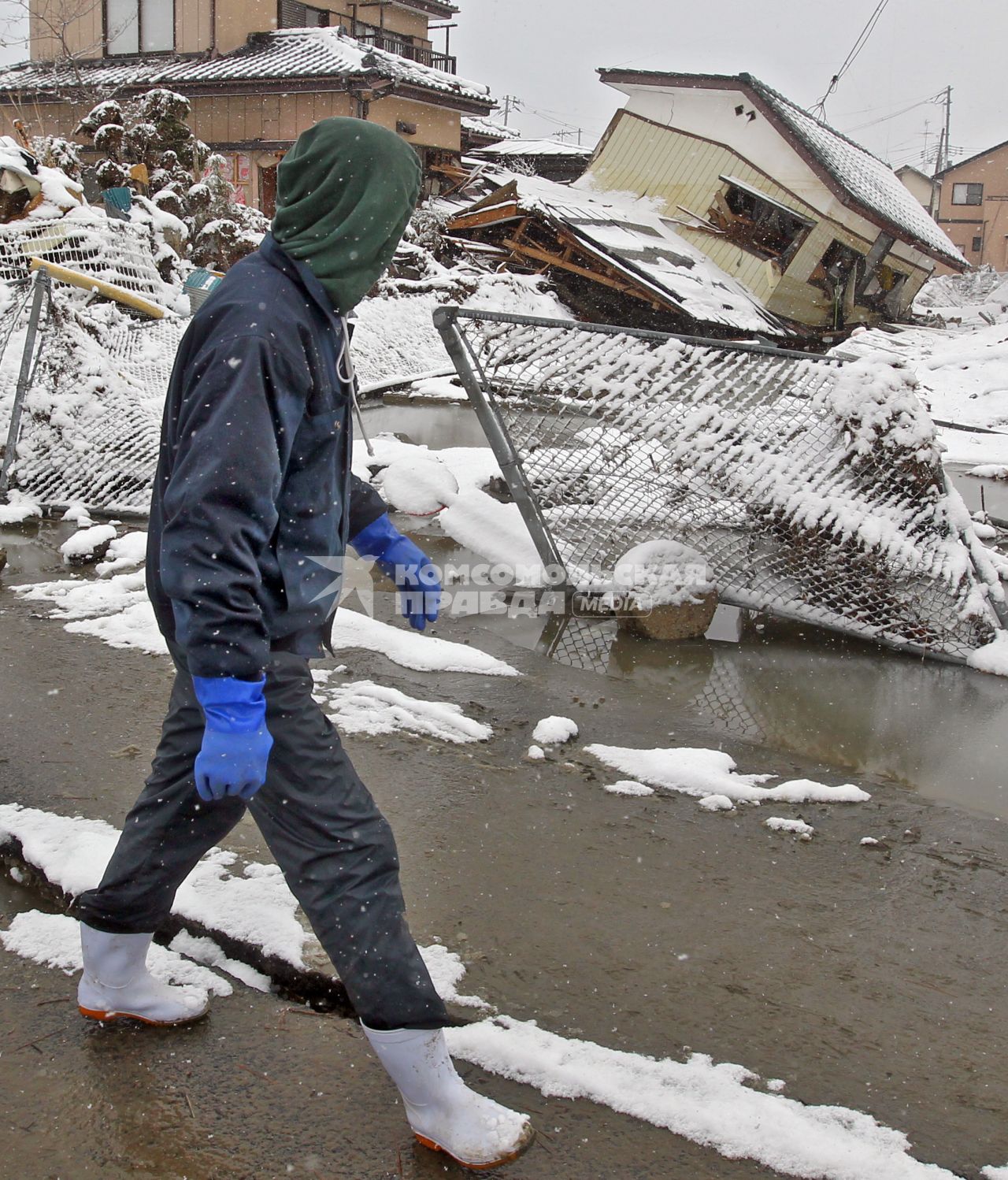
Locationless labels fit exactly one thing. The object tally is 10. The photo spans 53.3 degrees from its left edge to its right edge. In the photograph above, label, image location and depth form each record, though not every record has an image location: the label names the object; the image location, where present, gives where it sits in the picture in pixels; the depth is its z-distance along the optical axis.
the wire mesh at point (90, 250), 9.23
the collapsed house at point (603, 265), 17.64
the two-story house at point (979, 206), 48.22
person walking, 1.57
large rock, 4.55
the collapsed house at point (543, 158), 26.84
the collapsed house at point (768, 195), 20.41
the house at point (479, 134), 27.16
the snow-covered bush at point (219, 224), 13.71
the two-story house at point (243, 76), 20.55
